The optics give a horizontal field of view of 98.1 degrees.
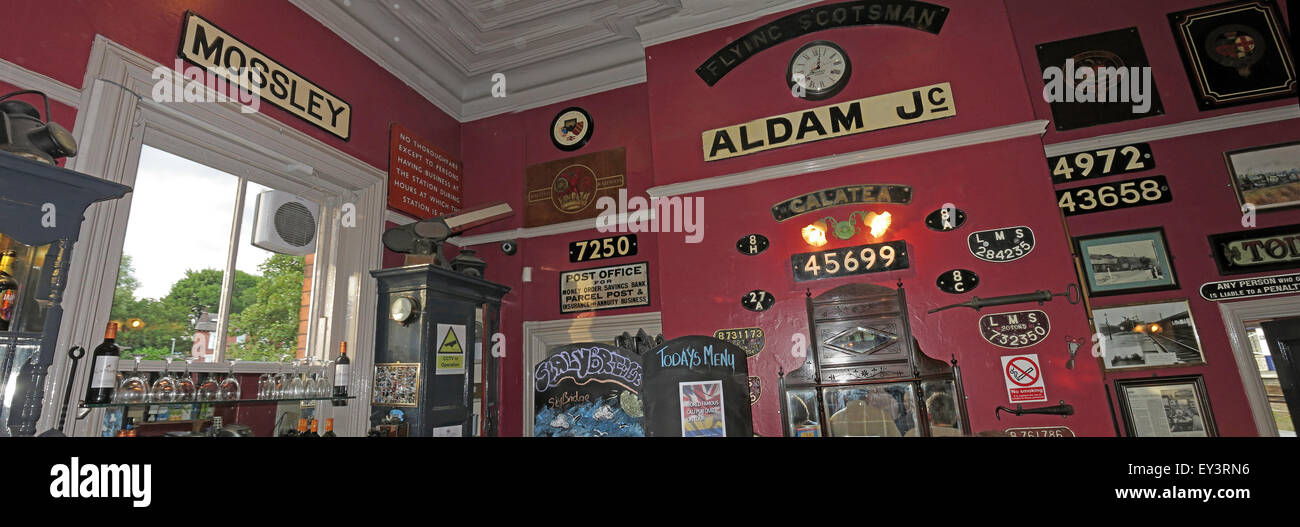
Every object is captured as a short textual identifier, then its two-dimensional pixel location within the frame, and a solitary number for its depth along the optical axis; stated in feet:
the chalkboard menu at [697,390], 8.62
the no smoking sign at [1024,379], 11.61
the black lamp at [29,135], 7.73
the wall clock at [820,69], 14.84
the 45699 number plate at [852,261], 13.15
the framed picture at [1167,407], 12.51
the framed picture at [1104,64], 14.30
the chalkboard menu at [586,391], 11.21
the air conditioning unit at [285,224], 13.84
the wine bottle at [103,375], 9.45
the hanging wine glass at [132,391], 9.76
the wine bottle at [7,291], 7.52
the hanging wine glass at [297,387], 12.43
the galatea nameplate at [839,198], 13.53
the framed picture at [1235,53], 13.44
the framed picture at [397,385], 14.10
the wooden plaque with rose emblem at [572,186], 18.29
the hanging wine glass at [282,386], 12.19
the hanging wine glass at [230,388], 11.23
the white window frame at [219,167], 9.78
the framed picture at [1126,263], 13.30
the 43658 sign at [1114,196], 13.58
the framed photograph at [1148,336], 12.87
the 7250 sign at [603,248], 17.47
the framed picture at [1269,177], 12.73
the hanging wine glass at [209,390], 10.84
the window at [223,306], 11.17
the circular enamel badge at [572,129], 19.07
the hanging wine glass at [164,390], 10.19
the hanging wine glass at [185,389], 10.55
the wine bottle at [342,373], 13.82
